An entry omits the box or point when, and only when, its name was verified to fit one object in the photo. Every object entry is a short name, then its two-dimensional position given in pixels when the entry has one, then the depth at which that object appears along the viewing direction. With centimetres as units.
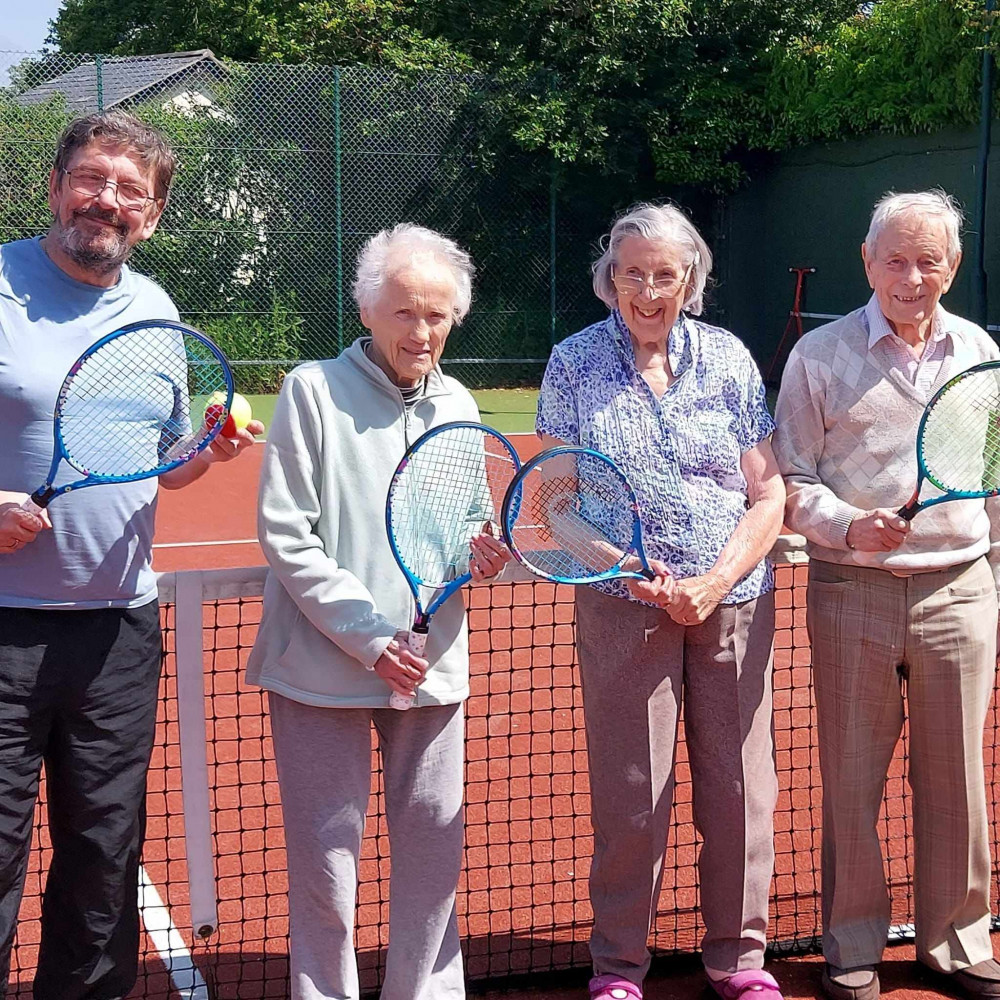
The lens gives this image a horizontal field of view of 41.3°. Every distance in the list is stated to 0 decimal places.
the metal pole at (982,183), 1341
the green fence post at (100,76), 1396
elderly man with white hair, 309
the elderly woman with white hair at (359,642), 270
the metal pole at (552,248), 1612
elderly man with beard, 261
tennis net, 330
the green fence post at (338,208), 1508
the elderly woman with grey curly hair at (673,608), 297
